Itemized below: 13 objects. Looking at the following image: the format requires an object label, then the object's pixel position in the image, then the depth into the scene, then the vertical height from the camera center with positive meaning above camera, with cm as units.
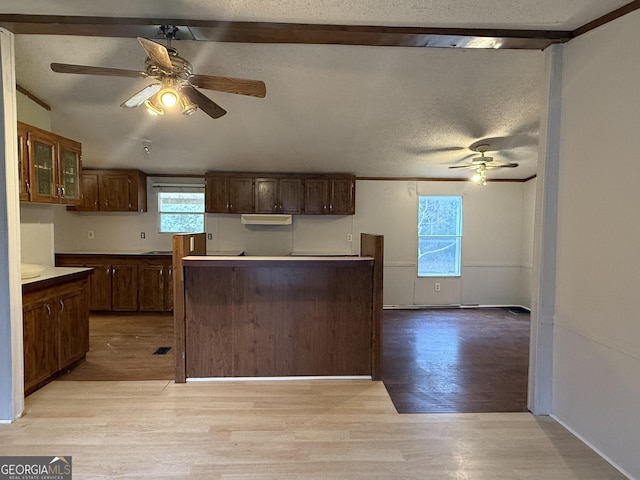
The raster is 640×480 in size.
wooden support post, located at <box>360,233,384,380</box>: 285 -67
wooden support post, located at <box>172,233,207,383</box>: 273 -64
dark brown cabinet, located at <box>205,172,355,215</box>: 531 +55
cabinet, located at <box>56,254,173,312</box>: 501 -83
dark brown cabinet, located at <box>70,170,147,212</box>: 523 +54
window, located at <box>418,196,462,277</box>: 590 -9
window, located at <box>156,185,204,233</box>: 569 +28
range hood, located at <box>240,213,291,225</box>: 538 +14
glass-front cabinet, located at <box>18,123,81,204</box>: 282 +53
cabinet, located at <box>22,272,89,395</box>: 256 -87
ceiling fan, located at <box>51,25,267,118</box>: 195 +89
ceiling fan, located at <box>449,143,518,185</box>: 411 +83
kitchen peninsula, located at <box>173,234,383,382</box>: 283 -77
